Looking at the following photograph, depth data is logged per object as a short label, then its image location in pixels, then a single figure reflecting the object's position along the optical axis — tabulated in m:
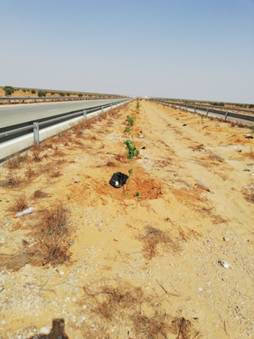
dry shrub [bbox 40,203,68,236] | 4.45
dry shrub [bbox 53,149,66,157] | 9.56
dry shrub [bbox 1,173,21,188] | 6.40
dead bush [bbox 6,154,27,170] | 7.69
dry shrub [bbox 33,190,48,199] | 5.80
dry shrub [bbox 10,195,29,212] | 5.16
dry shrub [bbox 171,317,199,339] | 2.85
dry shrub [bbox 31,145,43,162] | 8.54
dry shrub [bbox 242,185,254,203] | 6.84
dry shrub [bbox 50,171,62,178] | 7.19
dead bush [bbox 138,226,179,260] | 4.23
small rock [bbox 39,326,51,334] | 2.70
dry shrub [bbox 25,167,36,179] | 7.01
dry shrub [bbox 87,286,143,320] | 3.02
